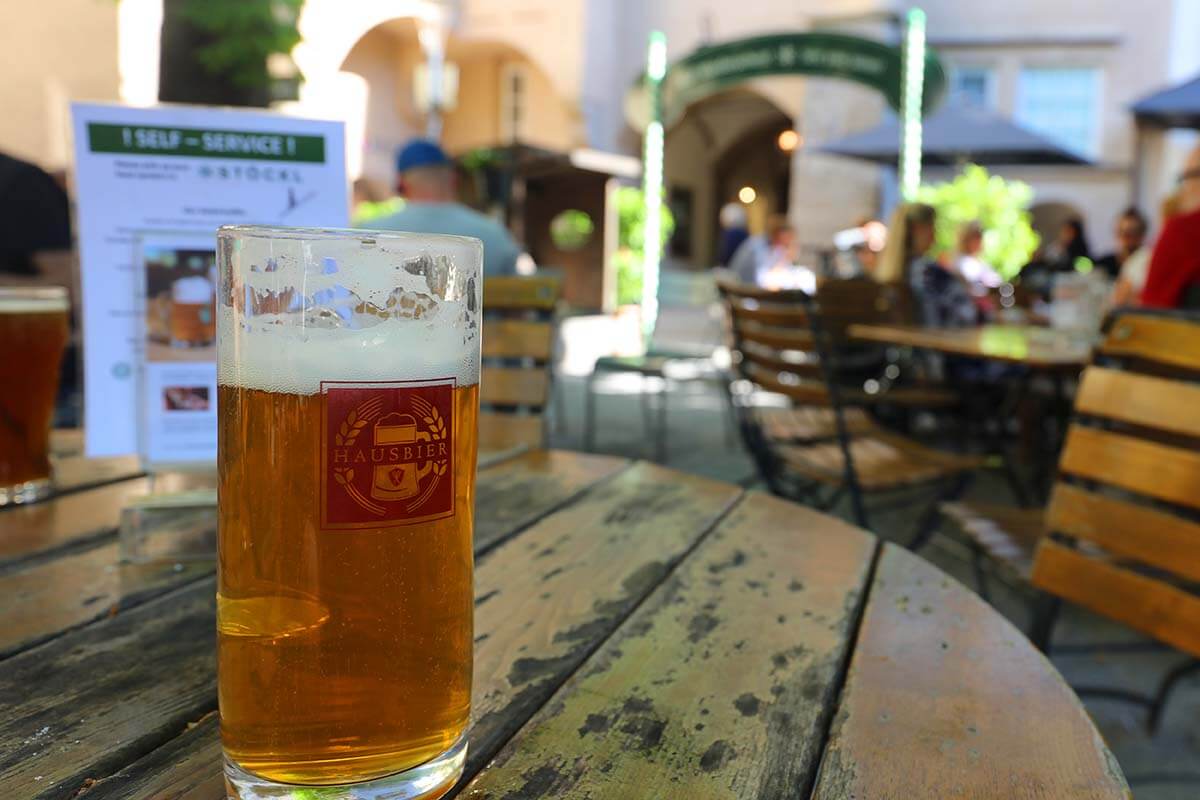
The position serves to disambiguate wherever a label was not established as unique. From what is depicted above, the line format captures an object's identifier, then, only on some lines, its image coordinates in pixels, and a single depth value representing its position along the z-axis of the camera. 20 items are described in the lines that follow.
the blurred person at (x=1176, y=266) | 2.59
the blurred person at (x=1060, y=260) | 6.71
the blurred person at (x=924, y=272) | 4.50
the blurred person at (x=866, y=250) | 7.18
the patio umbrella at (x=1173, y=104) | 6.76
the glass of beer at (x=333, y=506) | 0.47
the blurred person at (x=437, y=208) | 3.66
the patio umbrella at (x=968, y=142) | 7.86
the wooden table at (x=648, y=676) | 0.54
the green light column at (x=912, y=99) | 6.05
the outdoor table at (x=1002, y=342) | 2.71
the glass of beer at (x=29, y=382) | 1.00
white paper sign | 0.97
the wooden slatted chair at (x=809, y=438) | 2.50
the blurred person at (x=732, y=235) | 11.32
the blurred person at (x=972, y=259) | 6.12
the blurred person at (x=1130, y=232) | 6.21
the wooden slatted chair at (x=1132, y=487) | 1.33
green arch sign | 5.60
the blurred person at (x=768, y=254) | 8.12
